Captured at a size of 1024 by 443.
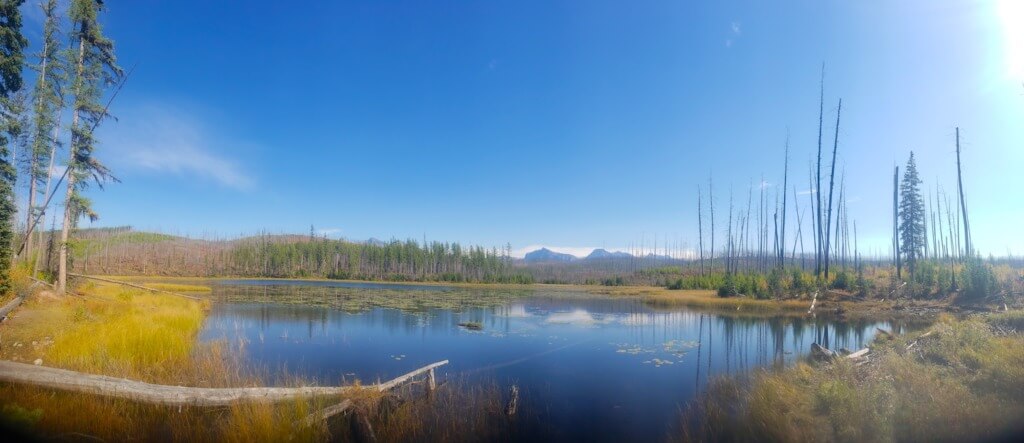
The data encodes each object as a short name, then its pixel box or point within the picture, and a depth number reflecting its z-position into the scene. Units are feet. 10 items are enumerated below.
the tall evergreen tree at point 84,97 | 60.75
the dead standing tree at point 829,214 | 109.91
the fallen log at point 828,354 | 40.72
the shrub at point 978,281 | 86.48
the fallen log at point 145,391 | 26.91
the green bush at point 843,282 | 109.99
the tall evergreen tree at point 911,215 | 147.95
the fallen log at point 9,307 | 41.96
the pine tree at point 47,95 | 60.70
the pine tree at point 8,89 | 50.55
